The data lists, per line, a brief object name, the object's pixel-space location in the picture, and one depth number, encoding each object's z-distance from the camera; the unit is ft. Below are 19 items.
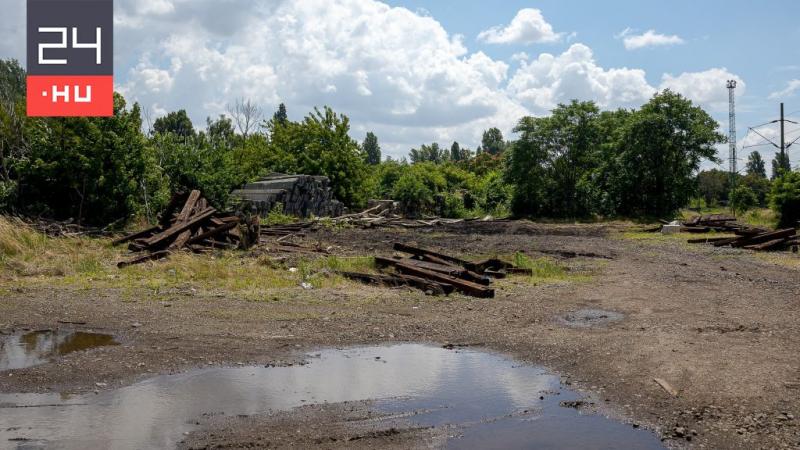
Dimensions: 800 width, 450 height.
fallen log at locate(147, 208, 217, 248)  52.70
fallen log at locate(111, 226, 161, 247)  57.93
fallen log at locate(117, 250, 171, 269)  47.02
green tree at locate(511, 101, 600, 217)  136.56
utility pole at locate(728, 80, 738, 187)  154.90
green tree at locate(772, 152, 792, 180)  97.76
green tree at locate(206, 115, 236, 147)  240.32
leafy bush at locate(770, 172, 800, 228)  87.20
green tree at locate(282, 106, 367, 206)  125.39
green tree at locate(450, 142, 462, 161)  336.37
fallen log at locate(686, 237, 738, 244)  75.62
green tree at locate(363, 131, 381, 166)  351.46
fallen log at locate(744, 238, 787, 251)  66.49
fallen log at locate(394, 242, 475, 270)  50.00
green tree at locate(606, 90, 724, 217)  122.72
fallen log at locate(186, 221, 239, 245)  55.57
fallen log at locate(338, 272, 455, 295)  39.67
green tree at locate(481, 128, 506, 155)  379.76
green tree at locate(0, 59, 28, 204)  67.67
